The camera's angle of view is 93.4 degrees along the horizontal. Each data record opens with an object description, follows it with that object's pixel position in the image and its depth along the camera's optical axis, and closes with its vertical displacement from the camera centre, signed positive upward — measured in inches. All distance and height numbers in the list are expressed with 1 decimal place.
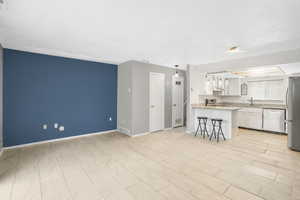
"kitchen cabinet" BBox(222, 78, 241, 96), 248.8 +20.7
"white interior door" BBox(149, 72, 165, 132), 204.5 -5.5
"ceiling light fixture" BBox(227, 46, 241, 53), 132.8 +47.9
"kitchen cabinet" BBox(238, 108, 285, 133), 195.6 -30.3
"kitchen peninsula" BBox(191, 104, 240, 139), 175.0 -22.8
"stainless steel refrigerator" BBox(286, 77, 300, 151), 138.6 -14.2
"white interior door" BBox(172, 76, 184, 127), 235.1 -3.0
